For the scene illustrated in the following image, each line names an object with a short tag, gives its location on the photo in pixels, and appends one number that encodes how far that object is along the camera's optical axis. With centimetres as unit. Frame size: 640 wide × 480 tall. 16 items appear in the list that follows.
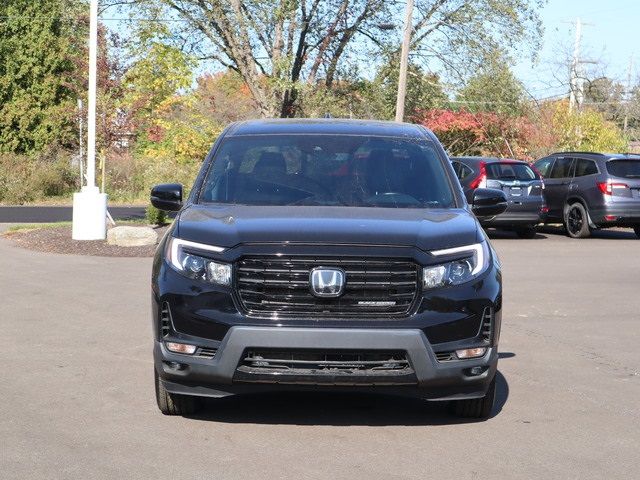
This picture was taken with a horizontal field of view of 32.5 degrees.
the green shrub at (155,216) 2241
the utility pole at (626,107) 5722
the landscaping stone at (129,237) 1788
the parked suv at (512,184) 2234
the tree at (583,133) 3741
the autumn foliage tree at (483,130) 4356
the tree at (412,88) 3048
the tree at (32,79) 4253
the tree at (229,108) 5056
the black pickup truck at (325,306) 601
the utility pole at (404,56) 2844
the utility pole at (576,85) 5028
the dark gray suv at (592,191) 2250
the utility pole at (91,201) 1855
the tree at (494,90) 2998
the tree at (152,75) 2327
